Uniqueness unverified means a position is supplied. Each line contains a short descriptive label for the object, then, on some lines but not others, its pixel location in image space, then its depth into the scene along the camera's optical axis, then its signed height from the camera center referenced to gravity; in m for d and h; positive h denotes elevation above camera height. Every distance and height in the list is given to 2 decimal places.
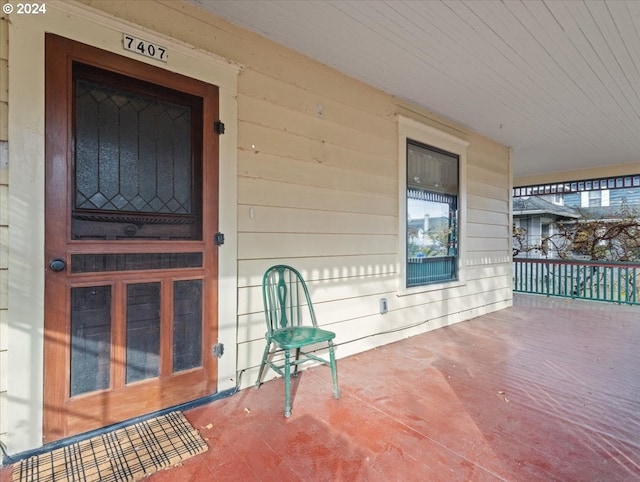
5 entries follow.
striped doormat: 1.54 -1.07
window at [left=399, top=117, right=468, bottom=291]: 3.75 +0.45
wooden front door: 1.75 +0.02
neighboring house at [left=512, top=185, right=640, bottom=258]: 8.74 +0.82
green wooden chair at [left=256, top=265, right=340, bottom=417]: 2.24 -0.61
